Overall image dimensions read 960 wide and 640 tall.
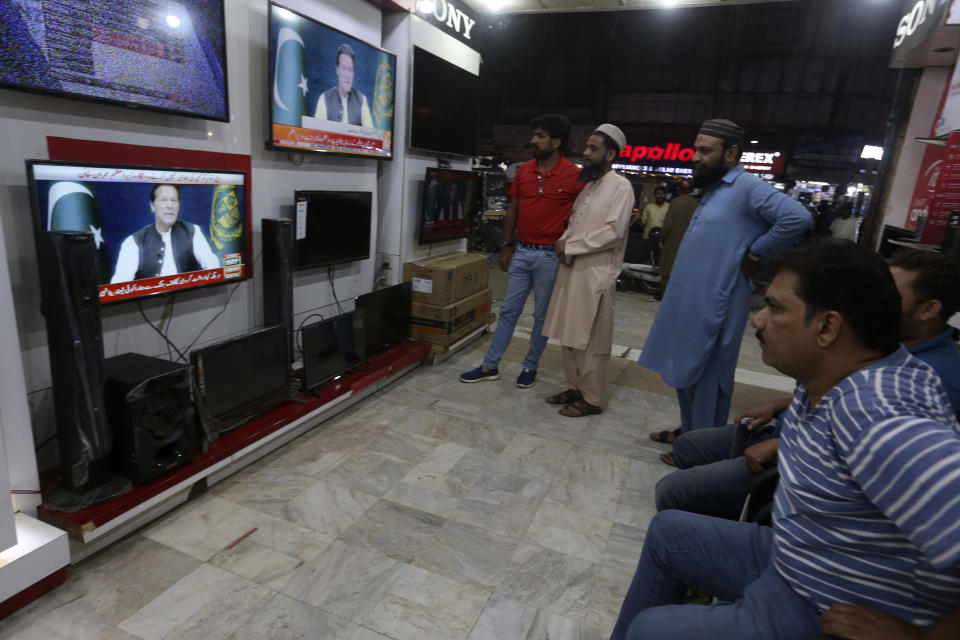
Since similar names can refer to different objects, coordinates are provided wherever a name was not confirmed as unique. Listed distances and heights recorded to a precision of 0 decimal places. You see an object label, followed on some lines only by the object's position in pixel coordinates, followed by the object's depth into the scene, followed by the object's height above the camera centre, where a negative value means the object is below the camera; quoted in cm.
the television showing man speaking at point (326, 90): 288 +51
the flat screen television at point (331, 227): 319 -31
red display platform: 183 -120
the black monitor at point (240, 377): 236 -96
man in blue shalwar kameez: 248 -30
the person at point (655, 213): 911 -19
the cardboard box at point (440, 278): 410 -71
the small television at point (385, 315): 360 -92
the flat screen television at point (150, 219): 194 -24
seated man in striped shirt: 79 -43
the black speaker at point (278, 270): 288 -52
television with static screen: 178 +39
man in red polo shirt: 359 -24
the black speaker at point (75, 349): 174 -63
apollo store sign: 1386 +119
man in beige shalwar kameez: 326 -46
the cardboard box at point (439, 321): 414 -104
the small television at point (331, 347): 296 -97
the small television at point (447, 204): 439 -16
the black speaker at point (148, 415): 198 -94
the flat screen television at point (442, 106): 412 +63
